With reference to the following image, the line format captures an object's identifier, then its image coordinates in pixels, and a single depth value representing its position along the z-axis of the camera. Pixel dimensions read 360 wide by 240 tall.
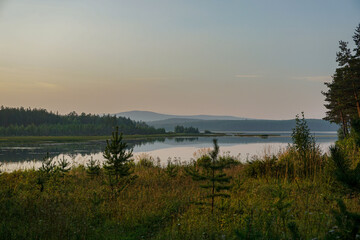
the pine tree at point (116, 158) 12.01
